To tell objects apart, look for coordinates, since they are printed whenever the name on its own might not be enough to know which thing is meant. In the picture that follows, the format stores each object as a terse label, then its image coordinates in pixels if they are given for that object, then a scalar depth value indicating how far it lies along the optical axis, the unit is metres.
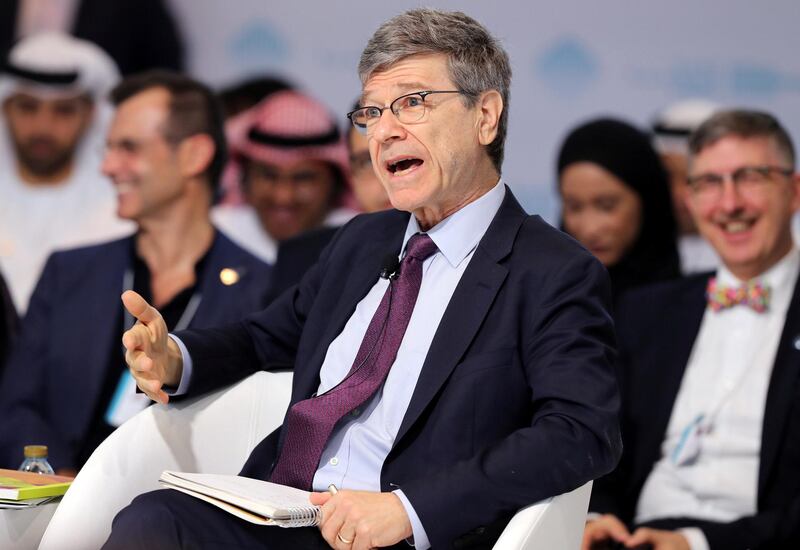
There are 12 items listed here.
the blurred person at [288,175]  11.52
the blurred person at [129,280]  8.02
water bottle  5.88
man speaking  4.55
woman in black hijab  9.52
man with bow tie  6.79
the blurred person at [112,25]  12.55
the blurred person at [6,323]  8.45
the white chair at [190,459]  4.66
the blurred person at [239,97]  12.09
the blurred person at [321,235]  8.04
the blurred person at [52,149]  12.42
